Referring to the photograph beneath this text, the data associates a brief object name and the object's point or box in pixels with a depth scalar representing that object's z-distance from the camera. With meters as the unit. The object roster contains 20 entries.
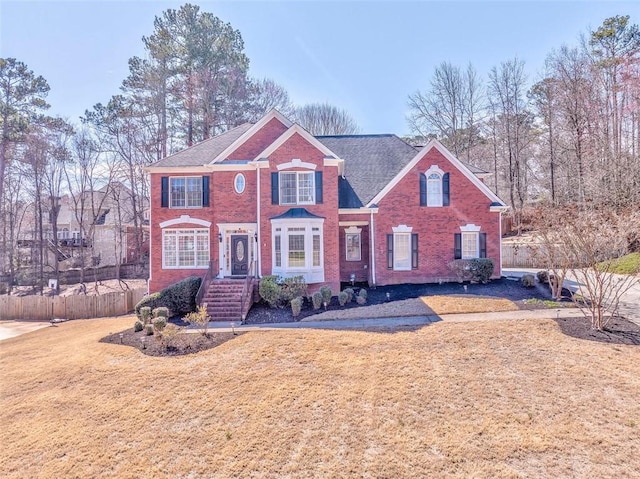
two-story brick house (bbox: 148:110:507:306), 15.56
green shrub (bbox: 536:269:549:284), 15.16
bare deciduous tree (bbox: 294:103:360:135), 36.06
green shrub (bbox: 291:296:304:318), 12.80
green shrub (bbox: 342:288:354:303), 14.31
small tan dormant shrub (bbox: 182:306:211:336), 10.27
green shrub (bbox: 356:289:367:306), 13.95
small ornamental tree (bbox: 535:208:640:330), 9.48
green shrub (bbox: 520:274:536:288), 14.95
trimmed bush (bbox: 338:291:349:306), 13.90
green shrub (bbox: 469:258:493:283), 16.03
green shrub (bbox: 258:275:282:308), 13.83
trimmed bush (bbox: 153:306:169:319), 11.53
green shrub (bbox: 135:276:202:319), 13.90
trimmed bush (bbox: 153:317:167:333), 10.13
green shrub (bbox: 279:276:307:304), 13.94
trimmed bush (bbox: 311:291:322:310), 13.41
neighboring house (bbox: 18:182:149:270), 29.91
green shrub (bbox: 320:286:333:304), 13.59
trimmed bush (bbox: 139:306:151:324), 11.72
